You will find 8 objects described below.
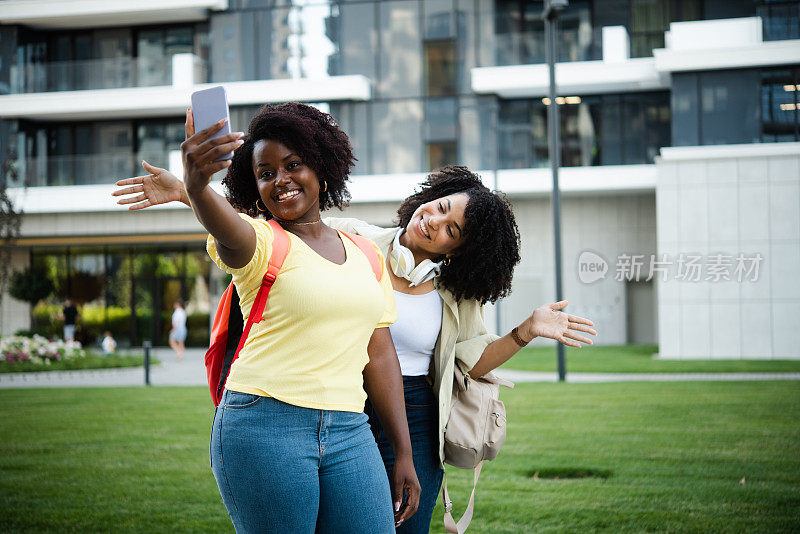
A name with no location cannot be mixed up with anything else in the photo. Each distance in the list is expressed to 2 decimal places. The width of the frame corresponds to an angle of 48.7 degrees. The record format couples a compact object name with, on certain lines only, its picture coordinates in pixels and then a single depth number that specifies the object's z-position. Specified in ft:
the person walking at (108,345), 85.05
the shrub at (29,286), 99.86
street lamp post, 52.44
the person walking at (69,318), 93.52
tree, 88.64
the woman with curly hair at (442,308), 11.24
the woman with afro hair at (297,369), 8.22
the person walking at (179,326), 85.92
